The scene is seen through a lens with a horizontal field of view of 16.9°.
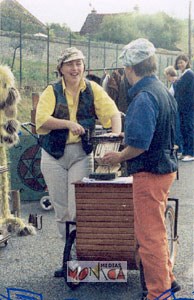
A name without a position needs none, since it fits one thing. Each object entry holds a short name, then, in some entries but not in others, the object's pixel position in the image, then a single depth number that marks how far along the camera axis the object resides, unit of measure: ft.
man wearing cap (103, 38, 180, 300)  12.55
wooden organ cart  13.93
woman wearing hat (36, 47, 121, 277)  15.16
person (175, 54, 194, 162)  31.45
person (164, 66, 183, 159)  32.63
